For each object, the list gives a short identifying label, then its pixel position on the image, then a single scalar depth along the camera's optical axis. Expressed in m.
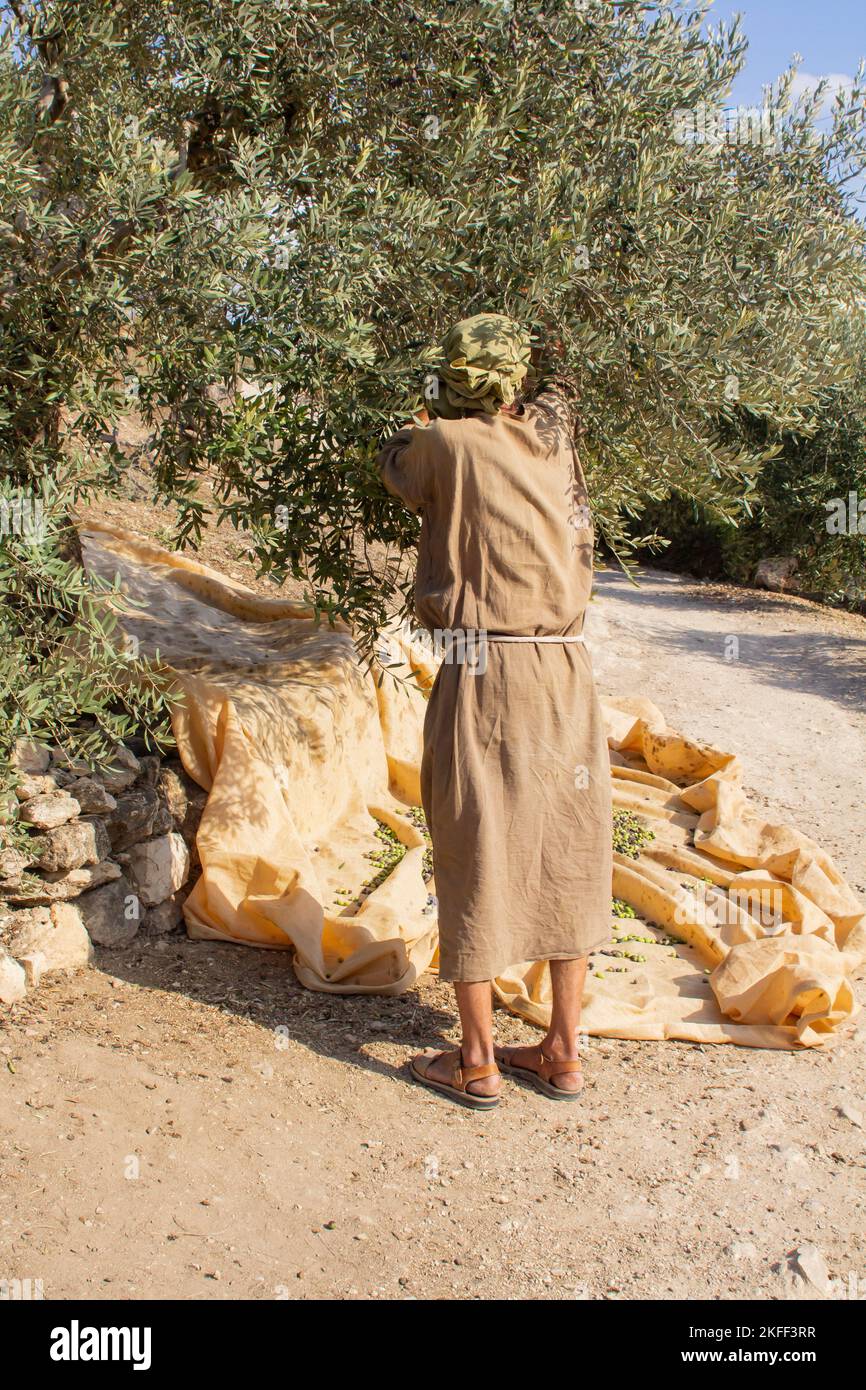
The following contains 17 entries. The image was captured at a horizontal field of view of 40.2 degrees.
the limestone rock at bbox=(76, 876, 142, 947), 4.83
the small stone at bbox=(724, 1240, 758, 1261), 3.41
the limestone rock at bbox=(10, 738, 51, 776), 4.61
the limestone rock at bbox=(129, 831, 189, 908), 5.03
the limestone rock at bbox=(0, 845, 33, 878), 4.41
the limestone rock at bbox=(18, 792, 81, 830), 4.56
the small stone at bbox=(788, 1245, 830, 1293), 3.29
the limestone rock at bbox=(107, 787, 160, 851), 4.95
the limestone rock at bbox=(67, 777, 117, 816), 4.80
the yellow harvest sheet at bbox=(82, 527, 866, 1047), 4.85
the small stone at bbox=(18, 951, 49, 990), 4.48
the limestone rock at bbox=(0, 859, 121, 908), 4.51
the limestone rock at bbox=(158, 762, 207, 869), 5.33
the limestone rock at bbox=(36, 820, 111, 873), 4.61
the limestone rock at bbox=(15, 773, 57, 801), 4.59
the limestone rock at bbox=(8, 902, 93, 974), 4.50
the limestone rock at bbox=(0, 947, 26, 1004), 4.34
